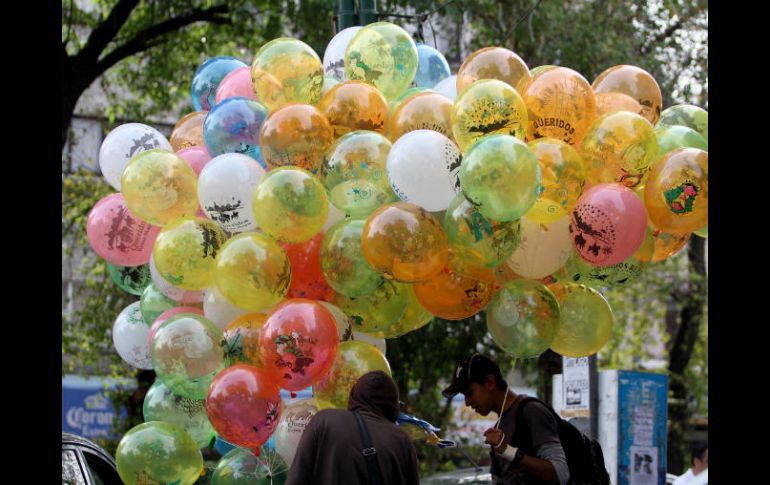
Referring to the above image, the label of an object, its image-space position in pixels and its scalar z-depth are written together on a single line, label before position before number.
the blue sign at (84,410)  22.56
